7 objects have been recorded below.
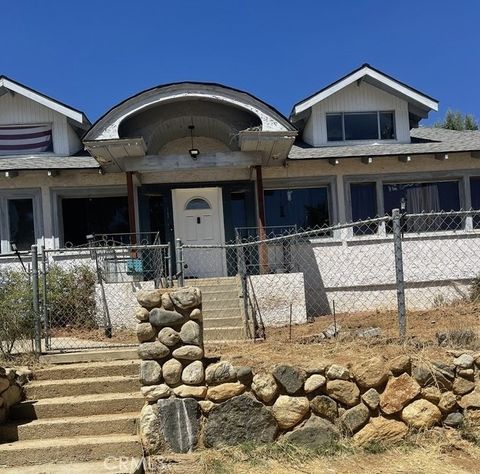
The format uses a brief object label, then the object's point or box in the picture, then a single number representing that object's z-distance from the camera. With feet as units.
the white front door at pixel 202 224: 41.68
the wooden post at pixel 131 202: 37.09
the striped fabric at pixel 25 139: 41.86
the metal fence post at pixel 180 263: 22.54
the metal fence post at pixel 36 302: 21.38
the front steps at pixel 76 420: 15.81
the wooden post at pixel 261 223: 36.65
